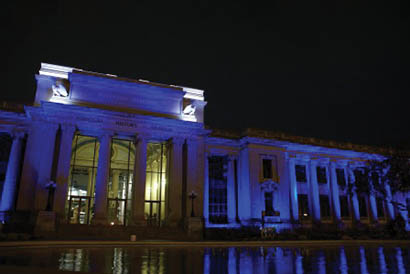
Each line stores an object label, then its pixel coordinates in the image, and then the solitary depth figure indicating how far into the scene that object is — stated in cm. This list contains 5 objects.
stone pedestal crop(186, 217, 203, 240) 2994
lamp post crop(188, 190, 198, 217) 3038
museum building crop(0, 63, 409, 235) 3052
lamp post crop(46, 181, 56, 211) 2722
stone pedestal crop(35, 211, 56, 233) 2628
